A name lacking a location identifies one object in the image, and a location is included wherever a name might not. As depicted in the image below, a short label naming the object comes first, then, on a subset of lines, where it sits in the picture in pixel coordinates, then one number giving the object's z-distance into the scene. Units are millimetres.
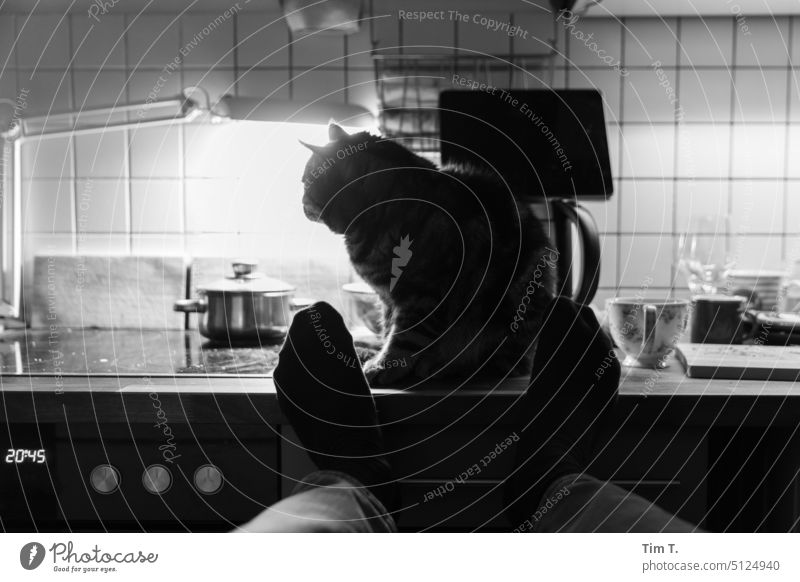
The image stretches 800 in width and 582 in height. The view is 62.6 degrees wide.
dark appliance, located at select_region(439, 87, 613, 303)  743
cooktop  568
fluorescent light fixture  834
